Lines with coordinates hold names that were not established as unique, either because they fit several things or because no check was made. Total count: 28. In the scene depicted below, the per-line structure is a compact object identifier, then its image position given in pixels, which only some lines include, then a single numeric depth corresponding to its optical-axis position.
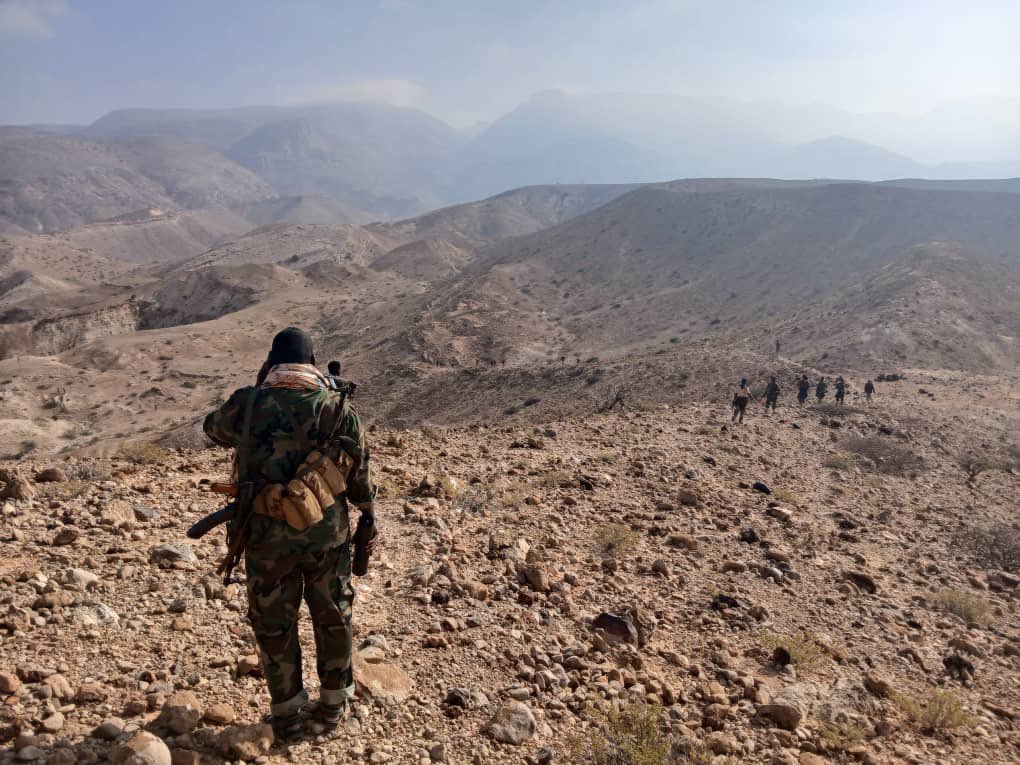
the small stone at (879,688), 4.28
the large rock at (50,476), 5.74
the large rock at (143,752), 2.37
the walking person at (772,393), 14.76
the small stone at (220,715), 2.84
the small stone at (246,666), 3.27
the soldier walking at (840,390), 15.57
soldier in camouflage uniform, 2.78
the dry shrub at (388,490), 6.41
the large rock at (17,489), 4.98
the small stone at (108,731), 2.64
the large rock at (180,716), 2.71
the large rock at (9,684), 2.77
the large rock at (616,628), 4.29
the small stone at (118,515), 4.73
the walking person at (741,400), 12.72
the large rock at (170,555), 4.29
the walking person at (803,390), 15.62
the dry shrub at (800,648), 4.43
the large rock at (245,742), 2.63
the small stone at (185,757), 2.49
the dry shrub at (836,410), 14.34
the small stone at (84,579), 3.79
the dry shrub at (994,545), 7.49
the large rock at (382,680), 3.23
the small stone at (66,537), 4.31
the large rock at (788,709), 3.64
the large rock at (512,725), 3.16
